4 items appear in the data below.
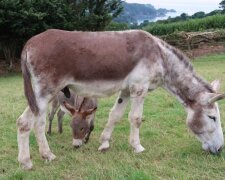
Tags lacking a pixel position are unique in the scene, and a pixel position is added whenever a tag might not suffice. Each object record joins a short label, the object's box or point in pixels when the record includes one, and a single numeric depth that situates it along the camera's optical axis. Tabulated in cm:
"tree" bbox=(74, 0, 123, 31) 1839
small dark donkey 532
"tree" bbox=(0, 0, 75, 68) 1577
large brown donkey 456
